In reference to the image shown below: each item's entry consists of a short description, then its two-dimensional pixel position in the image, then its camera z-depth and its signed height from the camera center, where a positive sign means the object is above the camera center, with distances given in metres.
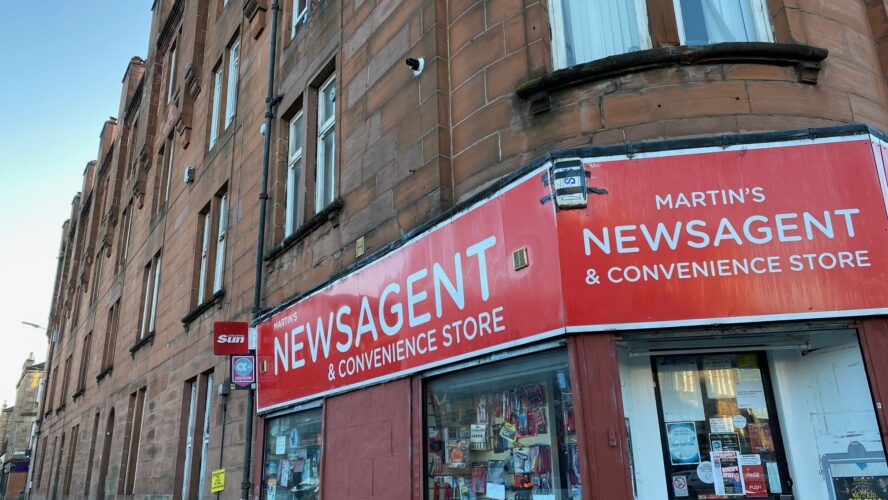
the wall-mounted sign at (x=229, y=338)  9.03 +1.97
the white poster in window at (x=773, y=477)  4.62 -0.03
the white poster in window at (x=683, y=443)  4.75 +0.22
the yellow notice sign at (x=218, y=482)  9.52 +0.10
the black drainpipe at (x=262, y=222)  8.98 +3.69
